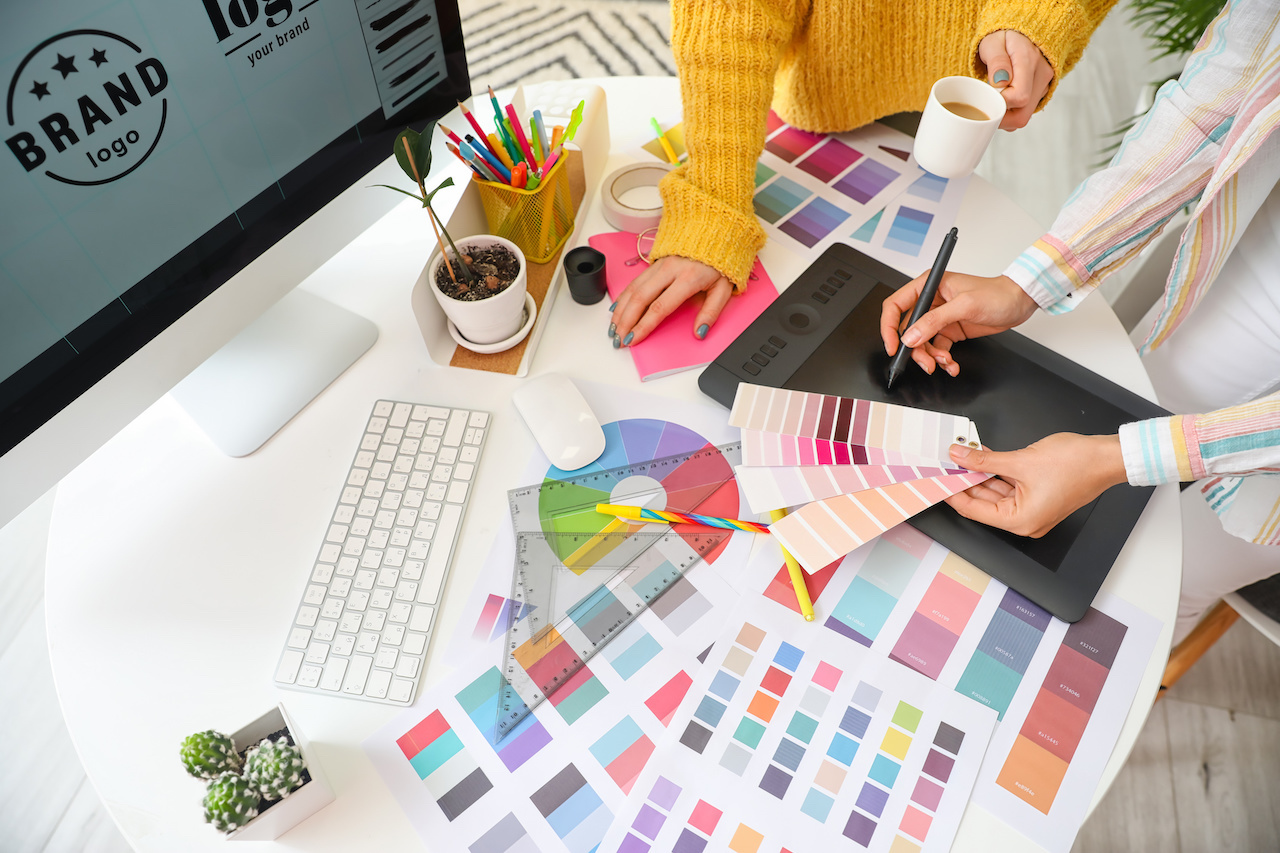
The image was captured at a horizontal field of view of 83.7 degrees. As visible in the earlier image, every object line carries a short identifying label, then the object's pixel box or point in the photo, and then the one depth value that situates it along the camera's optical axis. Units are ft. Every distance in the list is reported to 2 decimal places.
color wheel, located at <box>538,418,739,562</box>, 2.46
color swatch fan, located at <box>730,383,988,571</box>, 2.34
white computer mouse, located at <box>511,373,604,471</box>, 2.58
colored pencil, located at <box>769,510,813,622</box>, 2.23
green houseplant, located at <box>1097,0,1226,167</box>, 4.03
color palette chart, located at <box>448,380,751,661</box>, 2.28
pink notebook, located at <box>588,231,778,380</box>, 2.87
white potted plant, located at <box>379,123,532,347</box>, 2.67
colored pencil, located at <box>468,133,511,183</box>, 2.81
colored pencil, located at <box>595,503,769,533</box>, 2.42
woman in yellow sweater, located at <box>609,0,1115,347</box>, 2.98
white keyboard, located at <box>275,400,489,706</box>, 2.20
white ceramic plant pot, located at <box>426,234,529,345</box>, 2.65
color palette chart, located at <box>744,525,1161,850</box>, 1.98
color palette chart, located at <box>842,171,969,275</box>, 3.14
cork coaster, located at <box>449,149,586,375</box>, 2.89
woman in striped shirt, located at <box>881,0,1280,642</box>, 2.24
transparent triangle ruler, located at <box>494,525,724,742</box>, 2.17
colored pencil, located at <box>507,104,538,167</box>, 2.85
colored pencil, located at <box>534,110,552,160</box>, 2.90
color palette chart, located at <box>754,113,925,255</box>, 3.29
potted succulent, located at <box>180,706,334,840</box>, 1.74
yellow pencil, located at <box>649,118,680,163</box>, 3.60
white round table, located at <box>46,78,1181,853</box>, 2.04
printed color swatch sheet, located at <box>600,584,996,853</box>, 1.92
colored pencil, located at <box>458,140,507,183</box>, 2.77
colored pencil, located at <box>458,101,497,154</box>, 2.77
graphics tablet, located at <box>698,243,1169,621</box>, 2.30
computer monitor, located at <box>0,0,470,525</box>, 1.75
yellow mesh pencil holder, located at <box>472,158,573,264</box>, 2.91
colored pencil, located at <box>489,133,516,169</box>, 2.86
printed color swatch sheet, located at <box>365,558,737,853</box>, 1.96
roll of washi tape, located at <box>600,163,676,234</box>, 3.29
